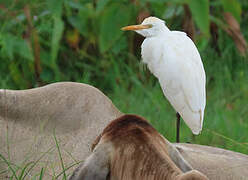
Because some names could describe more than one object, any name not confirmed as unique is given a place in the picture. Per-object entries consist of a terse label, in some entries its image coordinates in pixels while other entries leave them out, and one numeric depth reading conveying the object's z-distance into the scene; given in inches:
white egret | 420.3
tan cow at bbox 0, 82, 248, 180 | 422.4
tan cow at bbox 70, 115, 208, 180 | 407.7
